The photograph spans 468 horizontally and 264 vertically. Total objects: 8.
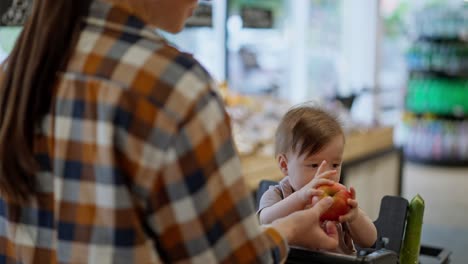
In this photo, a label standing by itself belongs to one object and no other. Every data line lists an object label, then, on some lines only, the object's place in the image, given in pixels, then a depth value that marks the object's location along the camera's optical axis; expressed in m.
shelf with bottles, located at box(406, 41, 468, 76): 8.79
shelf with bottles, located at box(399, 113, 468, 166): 8.82
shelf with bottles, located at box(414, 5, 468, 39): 8.88
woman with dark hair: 0.95
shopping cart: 1.27
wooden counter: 3.61
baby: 1.46
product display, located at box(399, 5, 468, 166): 8.80
